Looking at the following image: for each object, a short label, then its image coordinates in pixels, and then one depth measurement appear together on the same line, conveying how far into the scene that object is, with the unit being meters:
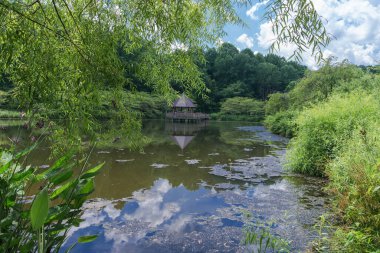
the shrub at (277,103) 24.78
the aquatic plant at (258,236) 3.63
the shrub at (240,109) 35.50
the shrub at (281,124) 17.89
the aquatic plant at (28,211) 1.97
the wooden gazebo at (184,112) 28.80
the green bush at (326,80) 16.11
